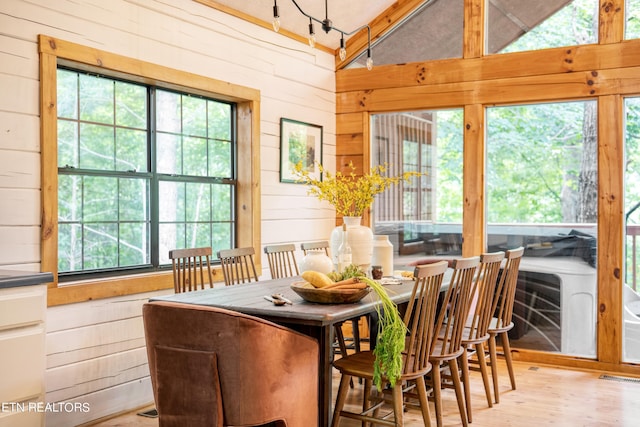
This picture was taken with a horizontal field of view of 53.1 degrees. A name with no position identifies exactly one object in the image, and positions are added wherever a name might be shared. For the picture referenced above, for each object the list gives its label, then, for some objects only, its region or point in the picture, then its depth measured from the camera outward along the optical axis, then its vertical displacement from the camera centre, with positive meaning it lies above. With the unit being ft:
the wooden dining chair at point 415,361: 9.46 -2.39
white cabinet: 8.89 -2.05
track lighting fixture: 10.29 +3.05
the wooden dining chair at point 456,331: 10.37 -2.06
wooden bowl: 9.56 -1.27
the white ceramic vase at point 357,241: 12.30 -0.59
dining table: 8.91 -1.43
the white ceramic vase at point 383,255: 13.03 -0.91
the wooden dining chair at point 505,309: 12.83 -2.06
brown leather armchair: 8.07 -2.01
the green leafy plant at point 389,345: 9.04 -1.91
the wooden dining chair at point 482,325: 11.94 -2.25
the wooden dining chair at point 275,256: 14.29 -1.06
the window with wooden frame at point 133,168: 11.72 +0.91
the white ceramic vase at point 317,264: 11.34 -0.95
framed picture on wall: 17.28 +1.78
